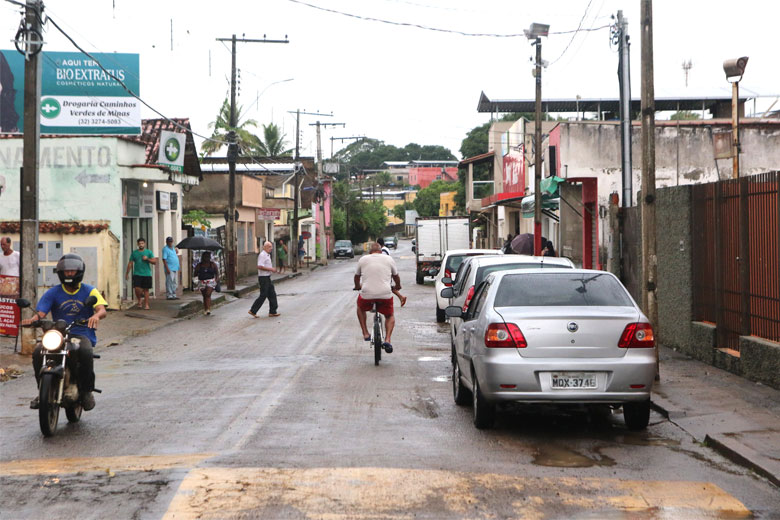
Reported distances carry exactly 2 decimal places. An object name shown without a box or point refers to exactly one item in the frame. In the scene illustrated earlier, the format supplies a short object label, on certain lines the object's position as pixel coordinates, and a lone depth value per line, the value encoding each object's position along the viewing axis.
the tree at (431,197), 115.69
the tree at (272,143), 72.38
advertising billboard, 27.08
